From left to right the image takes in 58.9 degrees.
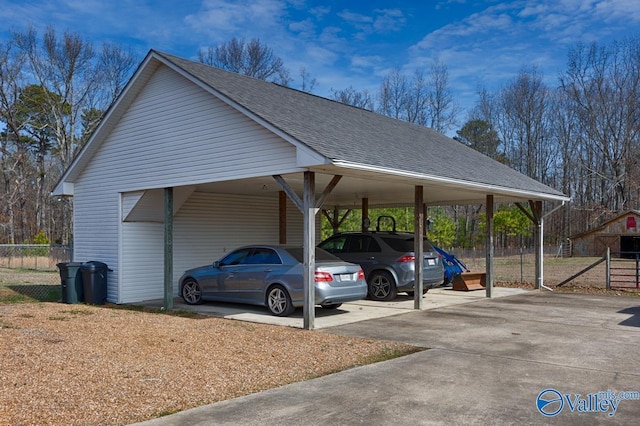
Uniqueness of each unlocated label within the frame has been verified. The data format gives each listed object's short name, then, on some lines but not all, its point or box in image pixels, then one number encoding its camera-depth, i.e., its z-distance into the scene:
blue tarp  17.23
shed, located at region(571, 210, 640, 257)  35.25
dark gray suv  13.40
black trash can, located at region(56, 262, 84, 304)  13.61
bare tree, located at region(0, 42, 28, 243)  39.69
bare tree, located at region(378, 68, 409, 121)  47.25
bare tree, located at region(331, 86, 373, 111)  45.19
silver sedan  10.83
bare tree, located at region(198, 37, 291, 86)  45.19
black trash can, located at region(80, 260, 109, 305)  13.63
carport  10.16
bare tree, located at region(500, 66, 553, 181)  48.03
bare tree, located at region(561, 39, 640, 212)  43.12
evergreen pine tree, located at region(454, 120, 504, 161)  48.81
